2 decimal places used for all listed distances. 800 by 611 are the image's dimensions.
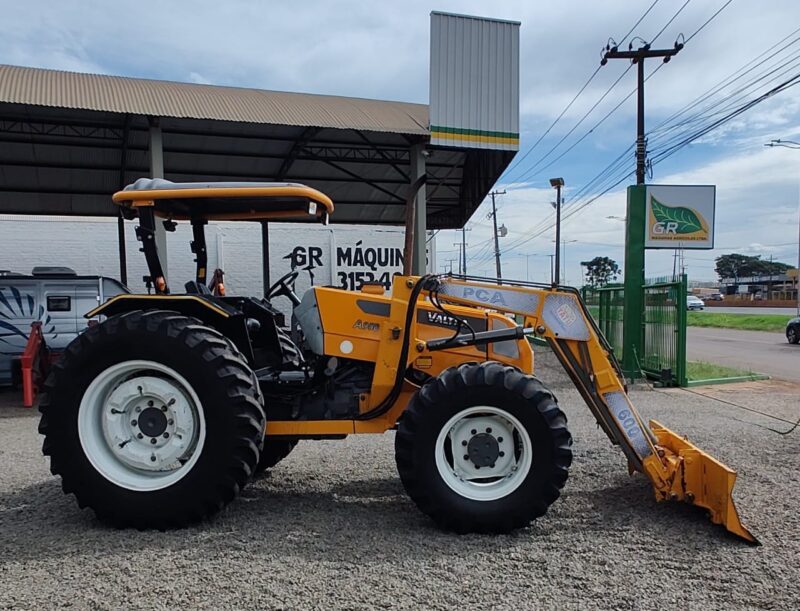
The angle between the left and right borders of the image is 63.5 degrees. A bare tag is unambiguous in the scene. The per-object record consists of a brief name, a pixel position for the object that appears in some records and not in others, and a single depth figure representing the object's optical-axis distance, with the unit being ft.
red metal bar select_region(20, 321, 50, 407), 30.81
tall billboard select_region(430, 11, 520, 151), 40.68
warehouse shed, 38.78
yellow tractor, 13.04
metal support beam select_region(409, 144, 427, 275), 44.60
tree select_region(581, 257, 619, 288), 256.40
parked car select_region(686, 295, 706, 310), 183.89
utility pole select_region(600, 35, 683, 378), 39.88
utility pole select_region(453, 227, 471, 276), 179.42
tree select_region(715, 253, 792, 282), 346.74
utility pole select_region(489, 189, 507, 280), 149.18
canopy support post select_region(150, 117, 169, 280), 38.65
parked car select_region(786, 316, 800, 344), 71.97
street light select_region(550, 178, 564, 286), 110.73
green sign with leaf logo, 41.14
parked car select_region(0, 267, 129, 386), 33.47
